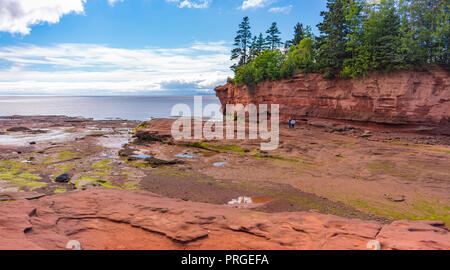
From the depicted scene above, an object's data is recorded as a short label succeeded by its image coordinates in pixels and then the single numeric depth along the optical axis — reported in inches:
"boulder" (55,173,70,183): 559.2
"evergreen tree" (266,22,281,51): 2177.7
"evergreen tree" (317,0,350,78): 1267.2
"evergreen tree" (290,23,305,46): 2008.1
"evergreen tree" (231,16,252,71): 2196.1
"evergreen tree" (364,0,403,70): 1071.6
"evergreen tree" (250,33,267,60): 2148.1
